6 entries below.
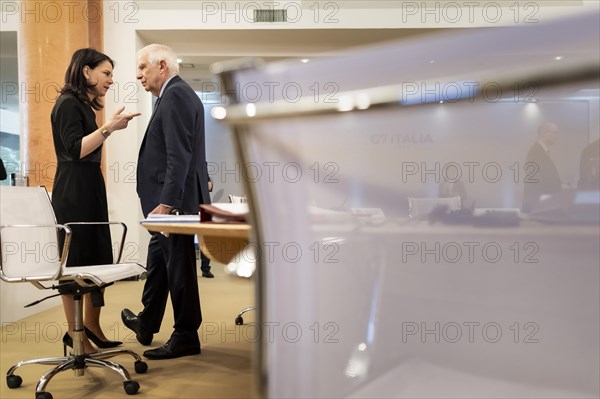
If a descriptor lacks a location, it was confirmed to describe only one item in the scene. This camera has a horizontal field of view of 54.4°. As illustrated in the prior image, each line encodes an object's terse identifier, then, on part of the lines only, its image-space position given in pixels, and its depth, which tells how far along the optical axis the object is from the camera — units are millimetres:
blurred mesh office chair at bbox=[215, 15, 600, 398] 557
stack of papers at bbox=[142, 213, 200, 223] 1717
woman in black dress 2764
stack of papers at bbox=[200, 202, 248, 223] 1497
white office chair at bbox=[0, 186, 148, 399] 2316
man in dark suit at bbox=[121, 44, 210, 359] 2725
